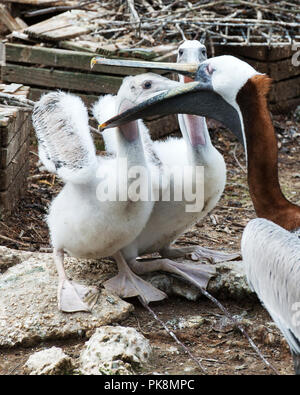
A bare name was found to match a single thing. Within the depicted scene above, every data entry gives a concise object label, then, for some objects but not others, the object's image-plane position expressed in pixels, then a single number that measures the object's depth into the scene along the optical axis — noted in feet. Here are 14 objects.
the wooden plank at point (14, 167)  15.25
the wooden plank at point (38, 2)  23.03
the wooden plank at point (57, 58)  19.74
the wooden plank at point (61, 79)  19.88
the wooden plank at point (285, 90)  24.16
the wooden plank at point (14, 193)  15.47
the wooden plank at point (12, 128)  14.94
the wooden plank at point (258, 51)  23.06
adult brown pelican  9.98
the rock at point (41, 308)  11.35
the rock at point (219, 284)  12.75
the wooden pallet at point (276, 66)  23.13
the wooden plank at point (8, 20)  22.62
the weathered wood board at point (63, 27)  20.76
